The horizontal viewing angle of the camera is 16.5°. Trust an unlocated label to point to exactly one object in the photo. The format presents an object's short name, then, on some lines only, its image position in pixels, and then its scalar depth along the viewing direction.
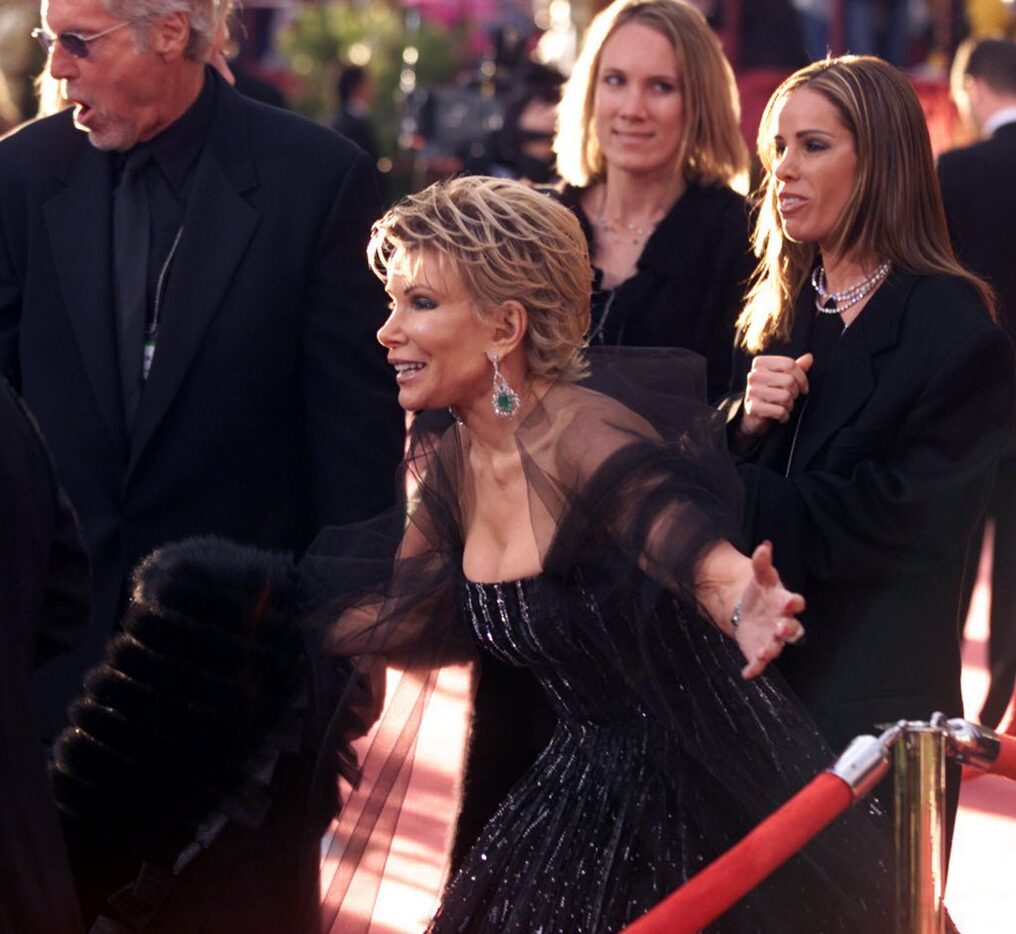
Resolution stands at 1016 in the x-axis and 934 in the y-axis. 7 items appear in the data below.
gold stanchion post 4.69
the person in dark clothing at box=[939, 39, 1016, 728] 10.37
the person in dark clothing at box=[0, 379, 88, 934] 4.68
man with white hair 6.85
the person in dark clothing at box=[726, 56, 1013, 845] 5.98
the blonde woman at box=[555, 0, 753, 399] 7.90
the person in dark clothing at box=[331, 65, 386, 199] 20.60
